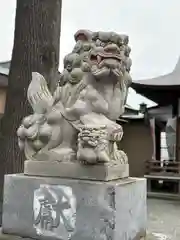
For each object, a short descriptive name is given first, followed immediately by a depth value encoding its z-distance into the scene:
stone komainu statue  1.92
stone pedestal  1.79
